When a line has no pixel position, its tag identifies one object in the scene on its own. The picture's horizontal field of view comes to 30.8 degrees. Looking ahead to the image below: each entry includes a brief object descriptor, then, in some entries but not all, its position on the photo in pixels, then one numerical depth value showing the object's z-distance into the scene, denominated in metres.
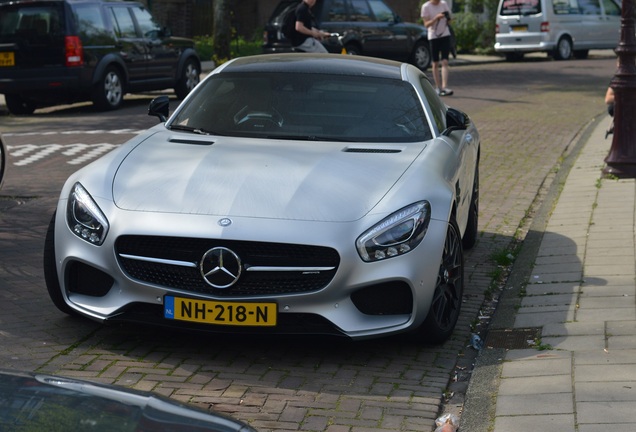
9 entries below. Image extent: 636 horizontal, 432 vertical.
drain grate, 6.13
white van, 30.73
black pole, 11.23
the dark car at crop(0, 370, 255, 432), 2.56
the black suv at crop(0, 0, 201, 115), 17.58
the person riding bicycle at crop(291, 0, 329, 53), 16.44
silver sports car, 5.63
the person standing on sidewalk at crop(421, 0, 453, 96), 20.09
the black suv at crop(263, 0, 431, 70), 25.03
